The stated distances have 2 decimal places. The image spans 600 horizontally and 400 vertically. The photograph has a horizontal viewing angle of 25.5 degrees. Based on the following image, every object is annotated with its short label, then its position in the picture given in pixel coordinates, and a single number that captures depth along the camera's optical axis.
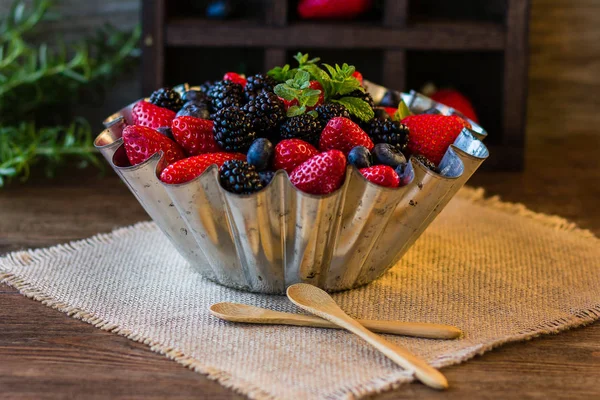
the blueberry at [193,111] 0.77
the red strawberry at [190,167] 0.71
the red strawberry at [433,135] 0.77
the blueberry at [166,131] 0.76
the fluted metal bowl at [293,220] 0.70
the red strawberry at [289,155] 0.72
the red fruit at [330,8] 1.01
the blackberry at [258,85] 0.77
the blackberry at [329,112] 0.75
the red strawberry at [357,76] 0.82
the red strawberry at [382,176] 0.70
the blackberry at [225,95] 0.77
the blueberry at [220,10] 1.03
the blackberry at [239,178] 0.69
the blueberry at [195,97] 0.79
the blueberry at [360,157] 0.72
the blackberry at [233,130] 0.73
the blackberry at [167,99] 0.80
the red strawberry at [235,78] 0.83
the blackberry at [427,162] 0.74
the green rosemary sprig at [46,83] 0.99
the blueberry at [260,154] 0.72
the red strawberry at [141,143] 0.73
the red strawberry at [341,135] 0.73
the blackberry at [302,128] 0.74
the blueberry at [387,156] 0.73
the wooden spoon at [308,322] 0.70
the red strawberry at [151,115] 0.78
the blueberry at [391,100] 0.88
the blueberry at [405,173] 0.71
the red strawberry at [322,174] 0.69
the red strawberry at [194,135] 0.75
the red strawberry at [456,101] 1.05
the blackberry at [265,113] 0.74
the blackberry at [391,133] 0.75
